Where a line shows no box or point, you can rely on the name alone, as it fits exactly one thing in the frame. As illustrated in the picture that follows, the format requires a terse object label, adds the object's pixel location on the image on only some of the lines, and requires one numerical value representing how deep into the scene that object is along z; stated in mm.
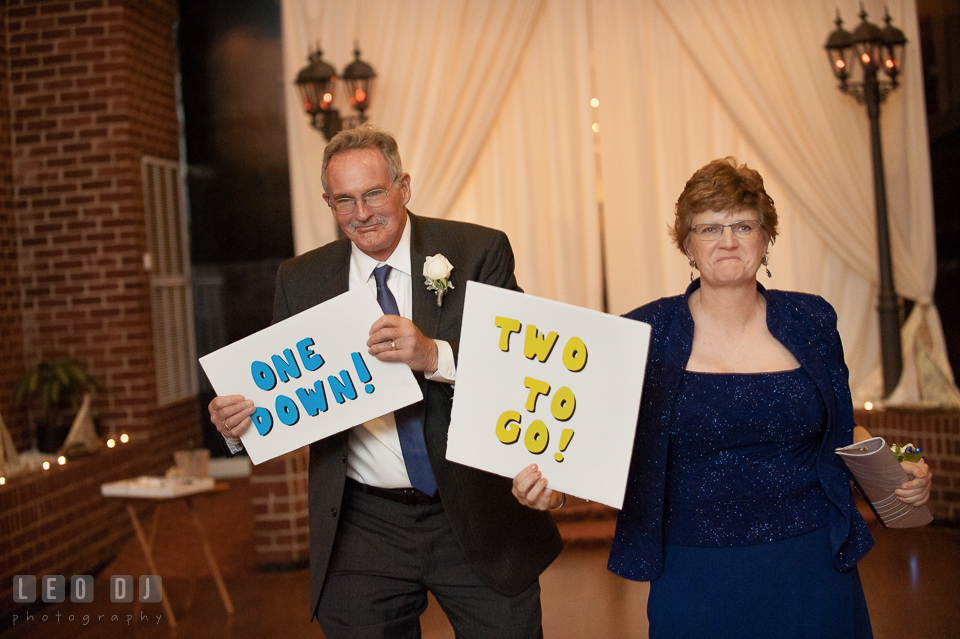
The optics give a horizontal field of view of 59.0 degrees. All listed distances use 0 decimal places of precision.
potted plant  5461
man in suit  2094
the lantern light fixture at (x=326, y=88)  5500
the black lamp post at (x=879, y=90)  5242
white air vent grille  6348
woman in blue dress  1952
